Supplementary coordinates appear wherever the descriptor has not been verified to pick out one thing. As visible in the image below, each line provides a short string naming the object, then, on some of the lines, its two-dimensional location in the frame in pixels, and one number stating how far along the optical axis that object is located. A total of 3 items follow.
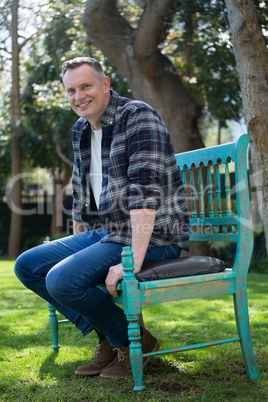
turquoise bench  2.19
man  2.33
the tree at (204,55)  8.01
